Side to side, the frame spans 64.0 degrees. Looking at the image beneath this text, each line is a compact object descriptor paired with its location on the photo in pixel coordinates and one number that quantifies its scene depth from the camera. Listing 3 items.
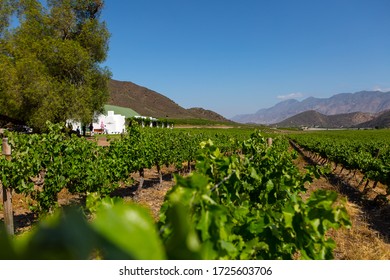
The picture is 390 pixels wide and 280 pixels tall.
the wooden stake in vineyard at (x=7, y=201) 6.69
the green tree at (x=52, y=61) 22.70
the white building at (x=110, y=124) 54.56
